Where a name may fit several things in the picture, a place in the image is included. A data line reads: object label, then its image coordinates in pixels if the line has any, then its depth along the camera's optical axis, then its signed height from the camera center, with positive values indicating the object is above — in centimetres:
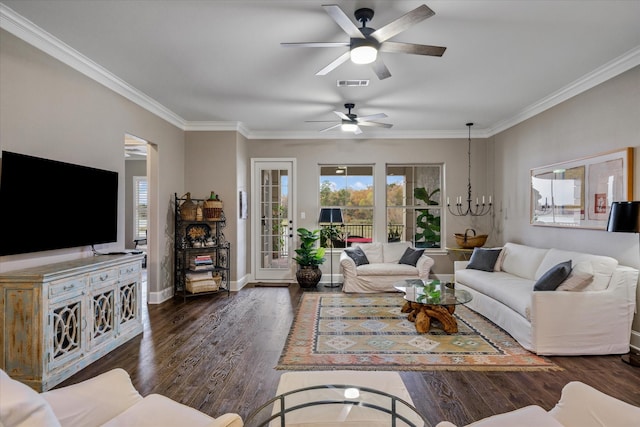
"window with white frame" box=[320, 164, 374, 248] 650 +19
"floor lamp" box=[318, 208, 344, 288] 593 -10
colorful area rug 293 -130
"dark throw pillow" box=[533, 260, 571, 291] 328 -63
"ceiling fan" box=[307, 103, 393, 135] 466 +123
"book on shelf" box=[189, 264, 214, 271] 525 -88
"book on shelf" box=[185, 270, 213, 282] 518 -101
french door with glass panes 638 -21
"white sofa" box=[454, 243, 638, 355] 312 -94
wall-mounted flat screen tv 257 +3
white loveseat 546 -101
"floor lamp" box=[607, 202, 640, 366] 287 -7
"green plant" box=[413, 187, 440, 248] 644 -25
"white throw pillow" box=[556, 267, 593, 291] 322 -66
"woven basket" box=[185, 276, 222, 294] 517 -115
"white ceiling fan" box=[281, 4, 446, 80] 235 +124
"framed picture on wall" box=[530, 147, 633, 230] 339 +26
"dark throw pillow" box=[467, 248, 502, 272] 488 -69
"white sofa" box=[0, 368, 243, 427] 141 -86
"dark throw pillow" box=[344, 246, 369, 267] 572 -75
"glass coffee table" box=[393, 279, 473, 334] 362 -99
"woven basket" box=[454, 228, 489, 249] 575 -50
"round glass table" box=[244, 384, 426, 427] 151 -91
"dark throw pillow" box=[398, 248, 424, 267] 567 -76
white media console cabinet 243 -84
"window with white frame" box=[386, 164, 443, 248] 646 +22
